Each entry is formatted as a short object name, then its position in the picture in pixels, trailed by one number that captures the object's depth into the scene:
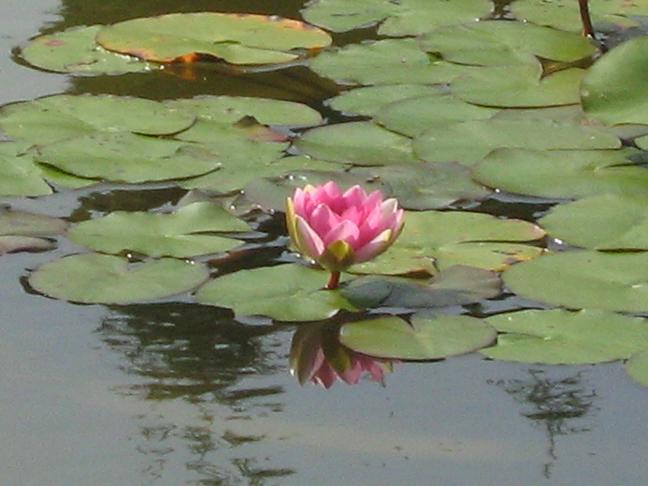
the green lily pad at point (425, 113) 4.84
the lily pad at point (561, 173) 4.42
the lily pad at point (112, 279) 3.81
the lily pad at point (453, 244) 3.97
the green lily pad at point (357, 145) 4.64
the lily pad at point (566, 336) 3.55
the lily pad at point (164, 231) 4.05
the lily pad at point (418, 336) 3.56
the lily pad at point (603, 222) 4.08
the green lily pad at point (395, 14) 5.77
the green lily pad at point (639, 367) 3.46
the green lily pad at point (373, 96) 5.02
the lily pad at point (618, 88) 4.63
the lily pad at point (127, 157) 4.51
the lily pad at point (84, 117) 4.77
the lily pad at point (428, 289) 3.79
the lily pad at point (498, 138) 4.66
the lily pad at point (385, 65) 5.28
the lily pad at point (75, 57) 5.31
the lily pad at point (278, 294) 3.73
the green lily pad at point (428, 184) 4.37
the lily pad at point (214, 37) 5.44
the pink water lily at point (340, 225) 3.71
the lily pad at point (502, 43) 5.43
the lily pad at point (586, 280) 3.79
